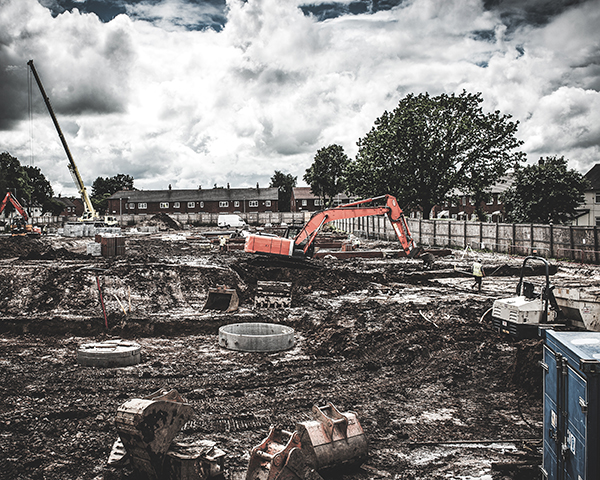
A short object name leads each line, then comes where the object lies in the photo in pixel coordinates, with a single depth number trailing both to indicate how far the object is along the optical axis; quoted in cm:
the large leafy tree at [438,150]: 3825
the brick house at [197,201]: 8600
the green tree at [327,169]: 8056
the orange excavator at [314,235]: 1914
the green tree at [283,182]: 11229
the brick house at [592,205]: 4844
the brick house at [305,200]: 9359
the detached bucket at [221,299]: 1335
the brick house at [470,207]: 7283
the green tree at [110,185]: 12362
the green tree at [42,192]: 9338
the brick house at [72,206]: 12010
